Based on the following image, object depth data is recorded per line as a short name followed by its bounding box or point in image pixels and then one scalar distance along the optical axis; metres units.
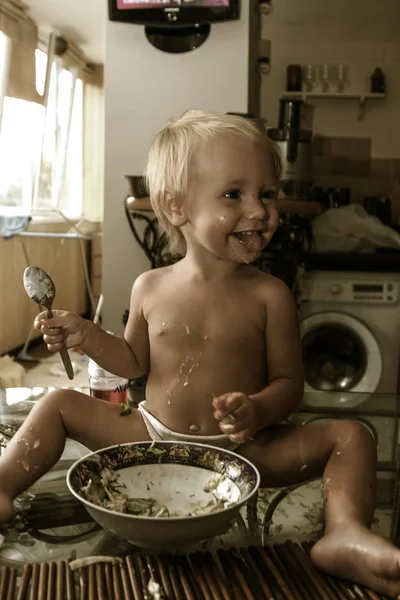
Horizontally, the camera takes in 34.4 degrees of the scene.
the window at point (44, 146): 3.58
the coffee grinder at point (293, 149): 2.30
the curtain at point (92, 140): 4.90
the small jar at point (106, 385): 0.94
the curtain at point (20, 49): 3.36
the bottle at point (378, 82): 3.27
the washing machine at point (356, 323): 2.33
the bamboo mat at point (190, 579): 0.44
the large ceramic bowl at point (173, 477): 0.53
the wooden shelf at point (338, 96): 3.29
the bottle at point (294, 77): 3.29
